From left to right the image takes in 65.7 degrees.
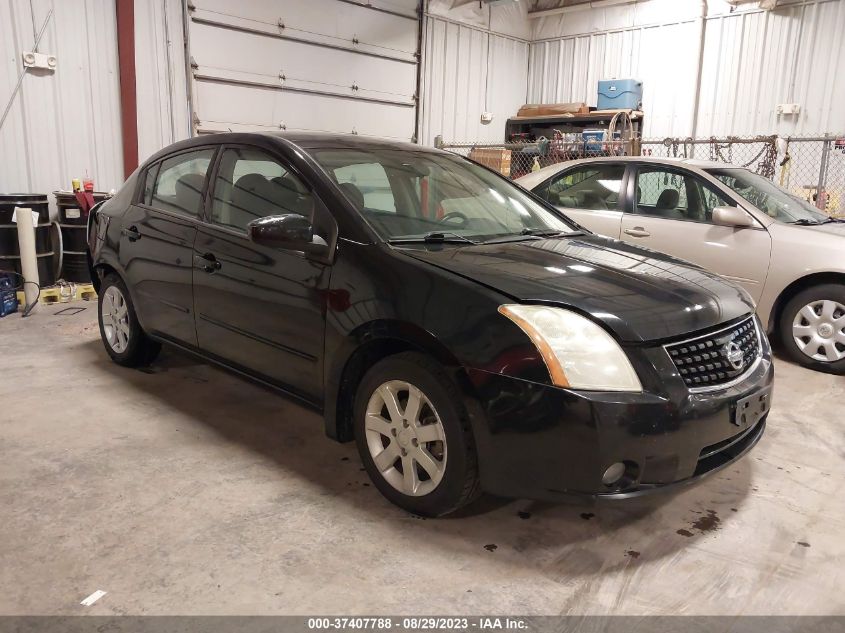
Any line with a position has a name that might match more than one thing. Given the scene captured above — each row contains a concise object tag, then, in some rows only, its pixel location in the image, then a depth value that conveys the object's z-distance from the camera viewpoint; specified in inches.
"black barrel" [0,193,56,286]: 232.8
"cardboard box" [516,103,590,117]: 418.9
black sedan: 77.5
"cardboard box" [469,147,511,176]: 365.7
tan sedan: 170.4
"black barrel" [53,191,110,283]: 255.0
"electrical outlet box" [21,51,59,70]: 249.3
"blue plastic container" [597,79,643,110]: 407.5
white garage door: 307.6
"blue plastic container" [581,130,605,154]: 407.2
